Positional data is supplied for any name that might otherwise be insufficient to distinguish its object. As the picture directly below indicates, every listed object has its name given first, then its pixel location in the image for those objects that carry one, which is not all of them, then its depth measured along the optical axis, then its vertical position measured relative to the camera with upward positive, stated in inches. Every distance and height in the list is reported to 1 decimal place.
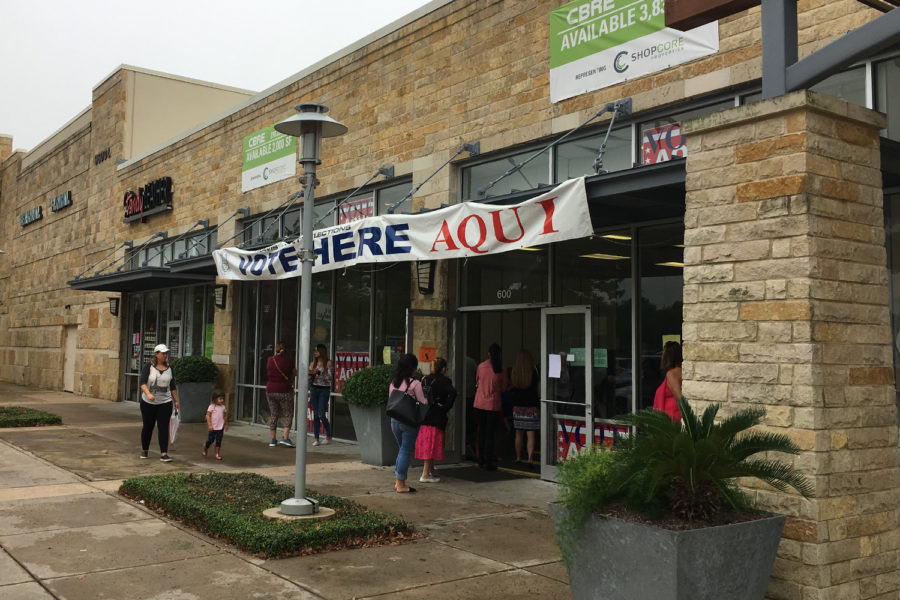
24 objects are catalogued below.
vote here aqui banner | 344.8 +63.0
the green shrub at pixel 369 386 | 454.3 -15.5
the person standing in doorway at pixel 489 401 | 454.3 -22.7
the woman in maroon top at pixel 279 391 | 554.9 -22.9
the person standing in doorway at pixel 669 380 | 327.6 -7.1
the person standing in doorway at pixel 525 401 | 461.4 -23.1
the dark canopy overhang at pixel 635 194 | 306.5 +68.5
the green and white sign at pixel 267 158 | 642.8 +163.0
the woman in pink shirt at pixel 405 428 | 379.9 -32.9
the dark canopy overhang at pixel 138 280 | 733.9 +74.0
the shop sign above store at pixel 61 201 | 1114.1 +214.4
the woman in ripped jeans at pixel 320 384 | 555.5 -17.8
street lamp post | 299.6 +59.4
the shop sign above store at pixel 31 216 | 1238.6 +217.1
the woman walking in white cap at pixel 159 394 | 465.4 -21.9
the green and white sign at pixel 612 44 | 367.6 +152.1
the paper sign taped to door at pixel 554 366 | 425.1 -2.9
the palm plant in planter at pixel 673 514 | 168.6 -33.9
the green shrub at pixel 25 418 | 632.4 -50.5
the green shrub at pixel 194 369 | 693.9 -10.9
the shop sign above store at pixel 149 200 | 831.1 +165.9
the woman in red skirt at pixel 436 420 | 404.5 -30.3
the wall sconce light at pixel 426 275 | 499.8 +52.1
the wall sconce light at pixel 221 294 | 720.3 +55.7
